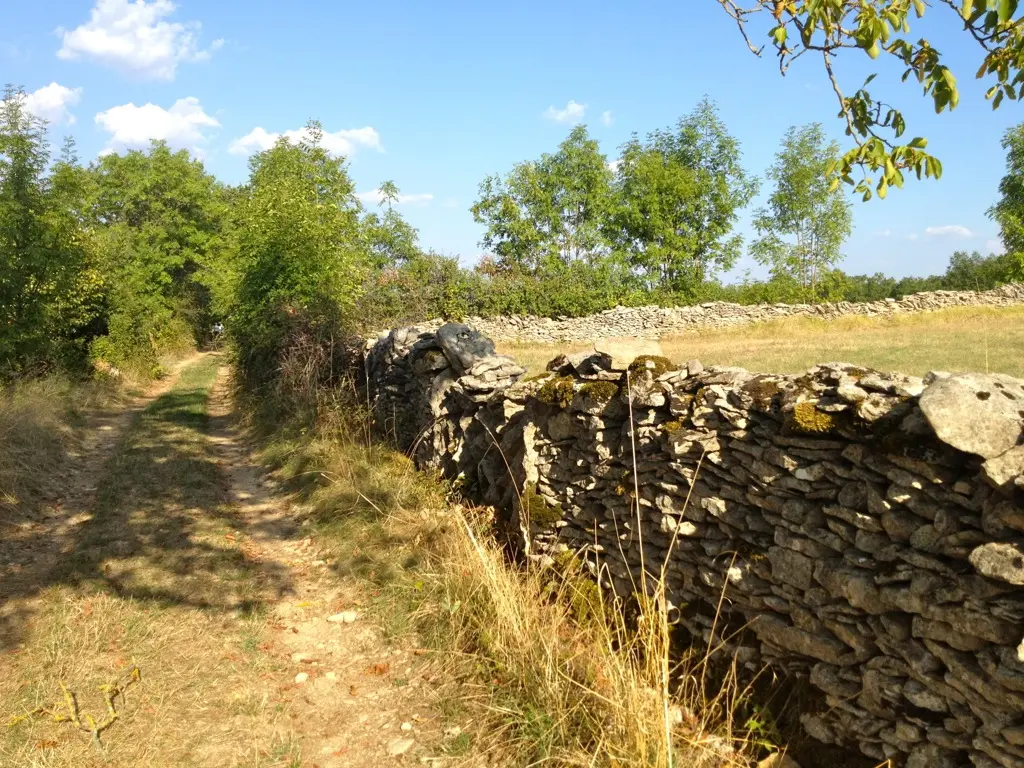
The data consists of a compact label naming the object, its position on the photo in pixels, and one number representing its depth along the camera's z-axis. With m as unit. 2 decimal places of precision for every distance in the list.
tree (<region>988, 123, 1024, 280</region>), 45.00
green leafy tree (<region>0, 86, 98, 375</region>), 15.42
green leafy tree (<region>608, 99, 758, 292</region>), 42.66
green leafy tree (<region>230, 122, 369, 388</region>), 15.02
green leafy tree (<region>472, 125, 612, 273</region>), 42.88
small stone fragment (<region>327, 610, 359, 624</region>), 5.92
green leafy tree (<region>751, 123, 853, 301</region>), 44.34
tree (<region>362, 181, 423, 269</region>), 35.62
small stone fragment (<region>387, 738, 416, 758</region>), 4.29
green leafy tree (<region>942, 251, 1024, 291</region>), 43.34
